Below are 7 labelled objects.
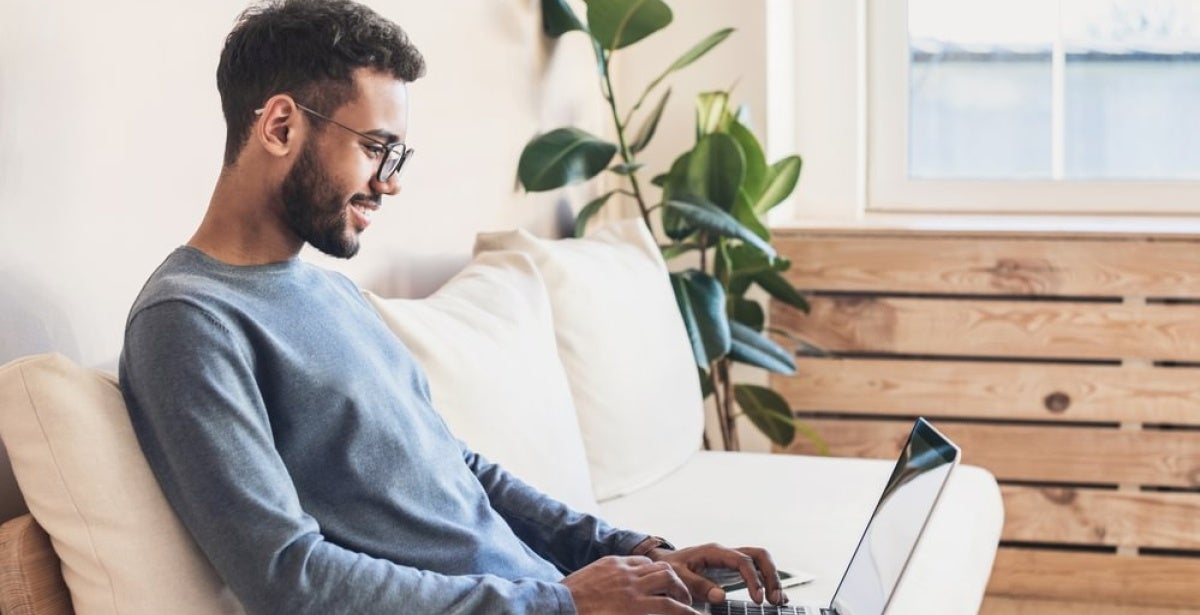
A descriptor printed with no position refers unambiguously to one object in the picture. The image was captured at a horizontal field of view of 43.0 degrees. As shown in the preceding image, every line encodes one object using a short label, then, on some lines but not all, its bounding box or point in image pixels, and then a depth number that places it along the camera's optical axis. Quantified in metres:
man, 1.16
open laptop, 1.55
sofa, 1.18
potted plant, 2.63
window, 3.26
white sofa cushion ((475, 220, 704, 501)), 2.21
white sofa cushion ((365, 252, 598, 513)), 1.78
